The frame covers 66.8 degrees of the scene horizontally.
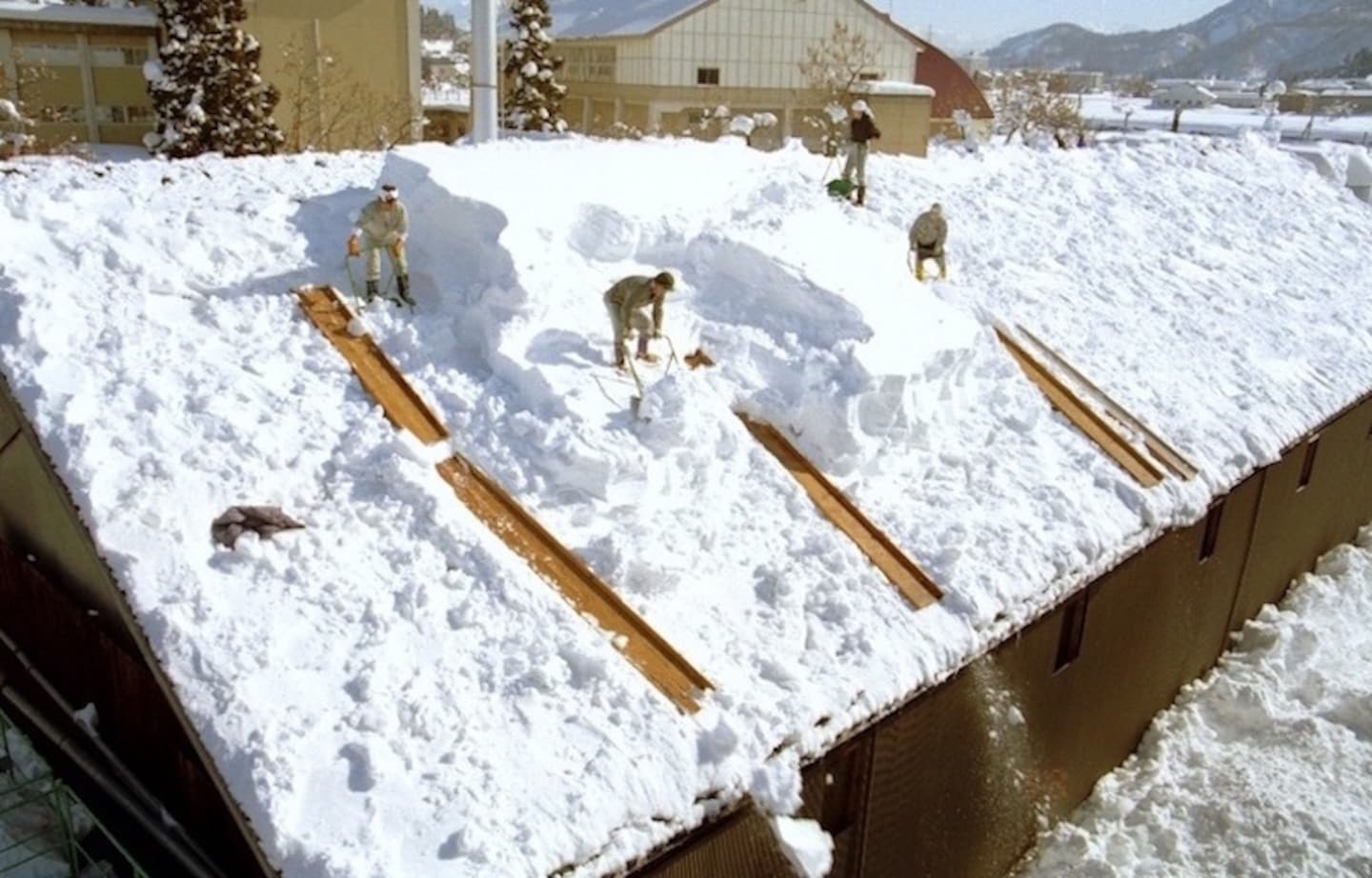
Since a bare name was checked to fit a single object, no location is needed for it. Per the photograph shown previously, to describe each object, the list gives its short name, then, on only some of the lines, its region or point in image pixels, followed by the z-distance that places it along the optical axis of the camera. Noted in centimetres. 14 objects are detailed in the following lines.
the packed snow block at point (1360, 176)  2120
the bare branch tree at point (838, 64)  3259
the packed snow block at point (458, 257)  827
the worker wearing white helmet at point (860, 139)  1376
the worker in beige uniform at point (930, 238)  1144
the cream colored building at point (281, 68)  2192
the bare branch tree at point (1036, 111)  4569
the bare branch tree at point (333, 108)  2292
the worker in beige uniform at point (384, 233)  828
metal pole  1326
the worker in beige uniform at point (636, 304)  806
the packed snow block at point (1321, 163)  2130
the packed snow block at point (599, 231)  934
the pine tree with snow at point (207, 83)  1888
